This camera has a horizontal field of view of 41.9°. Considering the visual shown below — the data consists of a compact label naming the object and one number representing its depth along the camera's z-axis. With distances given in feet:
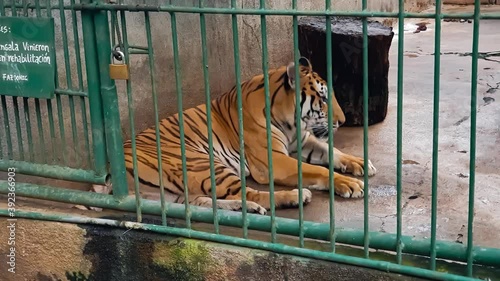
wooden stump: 15.46
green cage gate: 7.20
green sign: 9.18
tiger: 11.74
